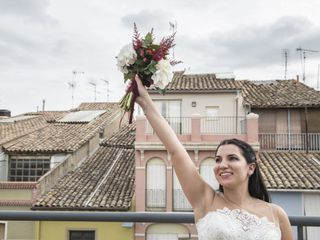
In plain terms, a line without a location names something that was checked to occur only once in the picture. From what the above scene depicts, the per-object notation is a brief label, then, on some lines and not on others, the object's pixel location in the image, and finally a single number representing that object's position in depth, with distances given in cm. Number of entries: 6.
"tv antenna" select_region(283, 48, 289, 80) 2521
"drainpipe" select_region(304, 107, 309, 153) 1752
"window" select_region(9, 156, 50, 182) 1681
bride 191
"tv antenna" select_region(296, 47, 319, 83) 2241
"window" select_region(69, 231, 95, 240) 1438
